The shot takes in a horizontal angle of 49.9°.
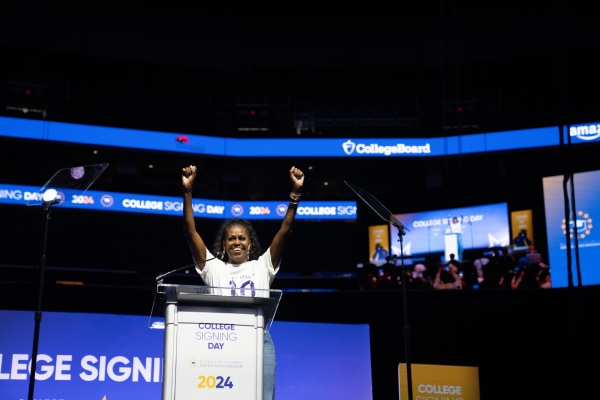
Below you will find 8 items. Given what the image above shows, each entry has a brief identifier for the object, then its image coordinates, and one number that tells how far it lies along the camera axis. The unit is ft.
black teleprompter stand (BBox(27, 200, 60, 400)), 12.75
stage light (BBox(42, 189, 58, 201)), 14.29
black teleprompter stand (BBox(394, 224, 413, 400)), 13.00
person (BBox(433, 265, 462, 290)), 25.85
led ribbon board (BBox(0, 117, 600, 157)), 47.98
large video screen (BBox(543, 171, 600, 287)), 33.71
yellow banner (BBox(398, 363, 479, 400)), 14.88
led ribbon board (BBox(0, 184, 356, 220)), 47.09
